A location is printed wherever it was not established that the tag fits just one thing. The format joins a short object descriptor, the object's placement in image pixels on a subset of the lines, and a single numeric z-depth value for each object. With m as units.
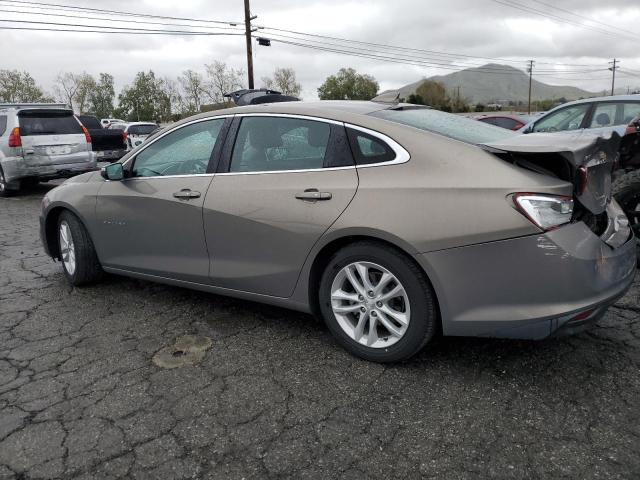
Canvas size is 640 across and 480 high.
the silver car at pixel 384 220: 2.47
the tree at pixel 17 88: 76.81
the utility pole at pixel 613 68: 93.62
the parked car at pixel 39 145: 10.23
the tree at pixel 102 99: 87.94
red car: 12.27
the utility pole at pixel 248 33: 32.88
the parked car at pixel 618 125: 4.24
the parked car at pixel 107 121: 37.83
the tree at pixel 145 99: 80.94
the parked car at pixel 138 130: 20.15
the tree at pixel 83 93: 86.50
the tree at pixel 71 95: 85.05
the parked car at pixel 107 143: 14.82
